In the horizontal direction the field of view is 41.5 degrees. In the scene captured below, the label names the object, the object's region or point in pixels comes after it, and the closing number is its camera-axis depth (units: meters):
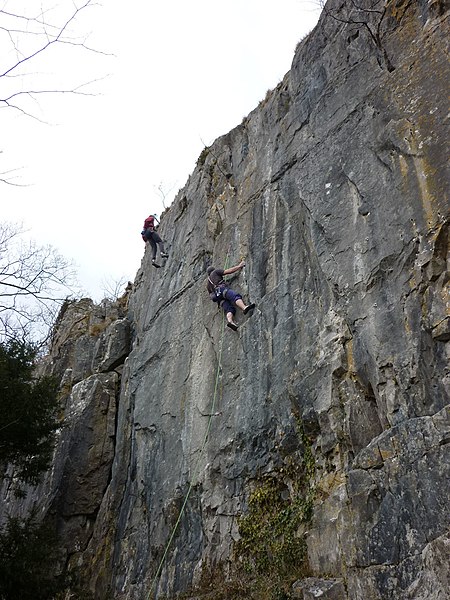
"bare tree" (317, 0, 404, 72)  9.91
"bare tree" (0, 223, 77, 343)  7.11
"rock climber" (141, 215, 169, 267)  16.53
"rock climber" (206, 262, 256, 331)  11.03
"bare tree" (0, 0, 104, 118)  4.84
